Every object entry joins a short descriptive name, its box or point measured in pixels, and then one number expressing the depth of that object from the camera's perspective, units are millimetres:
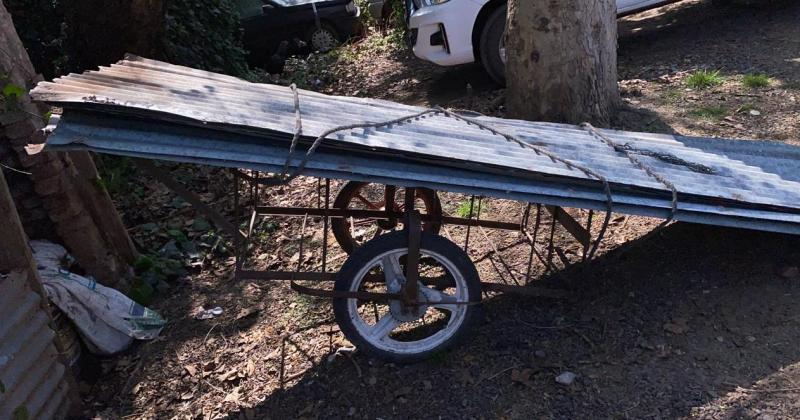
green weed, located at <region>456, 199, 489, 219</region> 5008
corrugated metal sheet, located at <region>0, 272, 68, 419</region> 2990
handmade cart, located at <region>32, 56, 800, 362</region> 2852
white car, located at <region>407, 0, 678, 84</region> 7141
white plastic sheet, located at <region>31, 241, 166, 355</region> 3801
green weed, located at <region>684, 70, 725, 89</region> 6410
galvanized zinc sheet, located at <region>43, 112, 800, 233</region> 2760
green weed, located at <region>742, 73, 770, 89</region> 6219
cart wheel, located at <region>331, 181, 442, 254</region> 4293
